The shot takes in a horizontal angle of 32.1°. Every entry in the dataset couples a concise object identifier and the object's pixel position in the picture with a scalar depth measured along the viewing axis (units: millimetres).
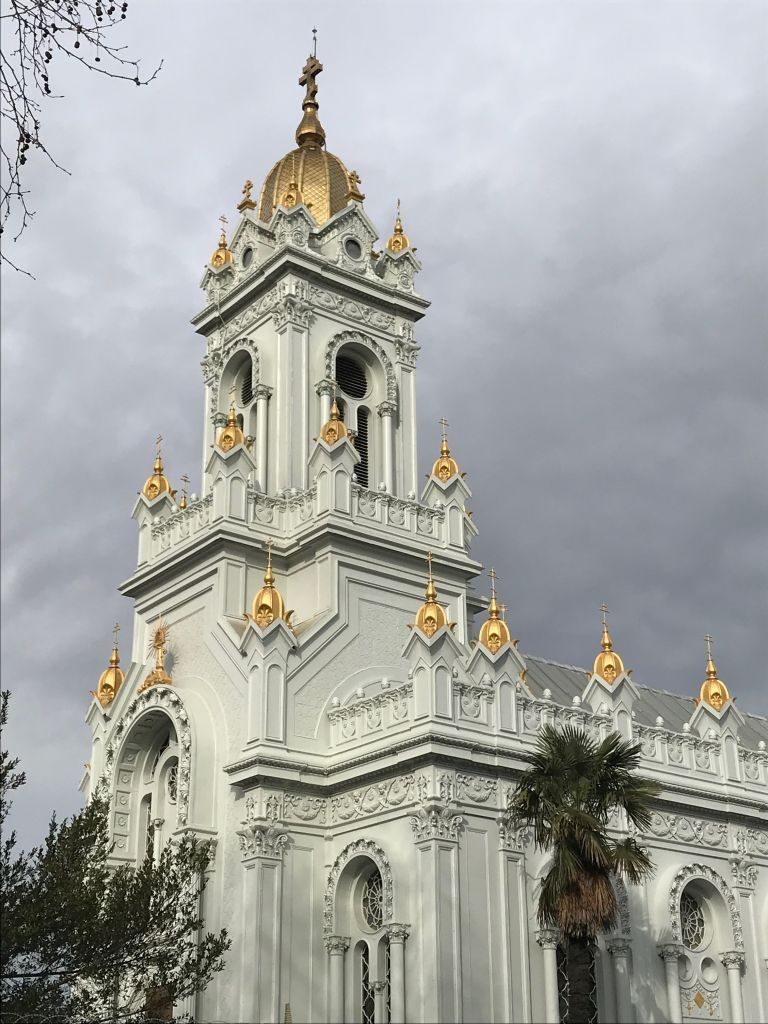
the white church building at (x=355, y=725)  27656
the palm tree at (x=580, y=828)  23172
